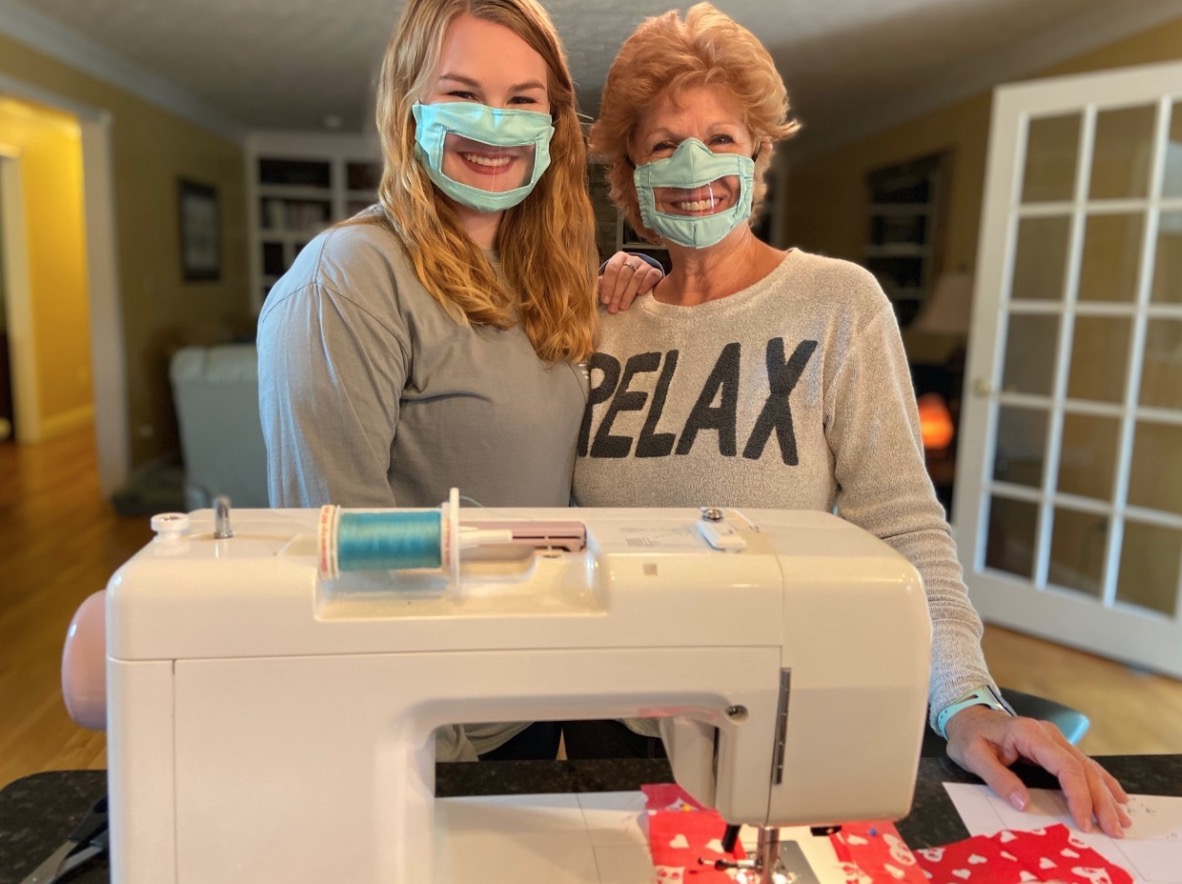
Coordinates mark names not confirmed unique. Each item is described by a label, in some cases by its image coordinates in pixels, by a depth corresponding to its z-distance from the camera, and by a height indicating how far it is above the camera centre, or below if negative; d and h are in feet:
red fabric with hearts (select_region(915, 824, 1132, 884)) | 2.43 -1.49
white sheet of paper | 2.48 -1.48
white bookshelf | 21.39 +3.05
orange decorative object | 12.21 -1.35
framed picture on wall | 17.83 +1.59
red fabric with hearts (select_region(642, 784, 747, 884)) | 2.40 -1.48
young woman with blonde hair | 2.72 +0.03
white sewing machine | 1.90 -0.79
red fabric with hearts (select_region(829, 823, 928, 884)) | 2.43 -1.50
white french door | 9.36 -0.48
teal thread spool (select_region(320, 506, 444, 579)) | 1.91 -0.50
